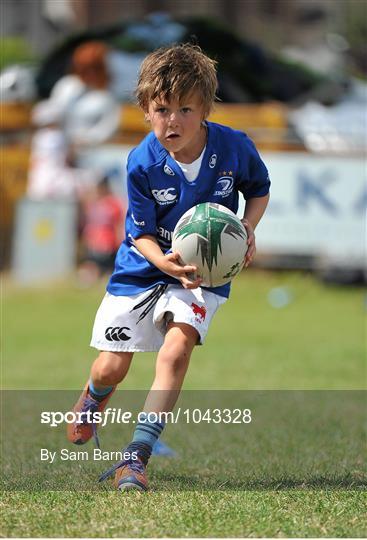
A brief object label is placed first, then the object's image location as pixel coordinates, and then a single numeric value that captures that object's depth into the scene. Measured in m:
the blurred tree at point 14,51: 36.28
